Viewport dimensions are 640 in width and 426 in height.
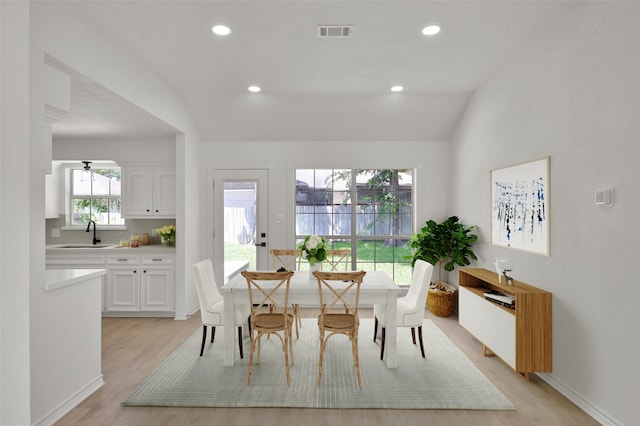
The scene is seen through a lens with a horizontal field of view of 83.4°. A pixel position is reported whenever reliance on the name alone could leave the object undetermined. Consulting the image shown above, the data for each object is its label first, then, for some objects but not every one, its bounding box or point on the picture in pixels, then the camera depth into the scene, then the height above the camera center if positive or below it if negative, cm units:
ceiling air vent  287 +151
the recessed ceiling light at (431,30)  289 +152
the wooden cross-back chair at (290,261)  401 -63
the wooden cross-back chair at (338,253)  419 -44
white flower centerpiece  337 -33
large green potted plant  443 -44
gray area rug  258 -133
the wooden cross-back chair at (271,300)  283 -75
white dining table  310 -74
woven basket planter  474 -114
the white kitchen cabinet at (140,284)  464 -88
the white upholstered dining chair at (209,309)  325 -85
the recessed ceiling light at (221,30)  289 +152
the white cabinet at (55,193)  521 +35
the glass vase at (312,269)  342 -51
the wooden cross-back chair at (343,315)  281 -83
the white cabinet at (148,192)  494 +34
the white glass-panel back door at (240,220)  536 -6
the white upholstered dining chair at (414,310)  326 -87
